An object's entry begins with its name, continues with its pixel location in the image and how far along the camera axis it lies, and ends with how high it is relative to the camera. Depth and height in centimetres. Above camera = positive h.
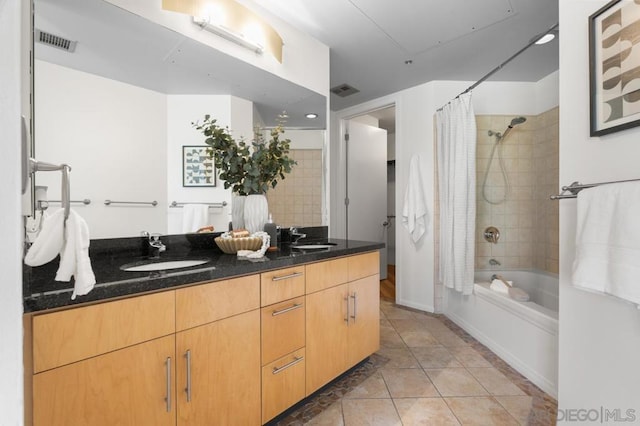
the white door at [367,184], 395 +39
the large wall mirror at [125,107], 124 +53
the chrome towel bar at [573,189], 122 +10
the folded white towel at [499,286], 246 -65
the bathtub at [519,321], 174 -83
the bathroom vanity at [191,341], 80 -47
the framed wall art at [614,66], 107 +56
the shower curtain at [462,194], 263 +15
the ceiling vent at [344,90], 319 +137
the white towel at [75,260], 74 -12
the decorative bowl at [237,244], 156 -17
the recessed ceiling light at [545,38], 192 +117
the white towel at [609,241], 98 -11
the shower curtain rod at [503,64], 185 +114
